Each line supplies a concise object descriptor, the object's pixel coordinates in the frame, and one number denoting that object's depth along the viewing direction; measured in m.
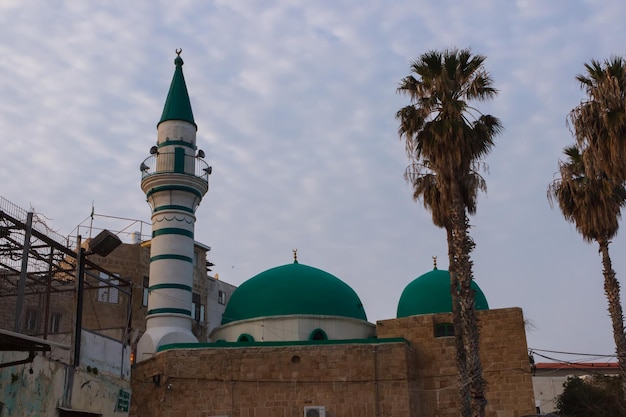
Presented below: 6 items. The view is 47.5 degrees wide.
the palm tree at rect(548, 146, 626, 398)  17.92
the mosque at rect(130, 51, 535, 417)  20.66
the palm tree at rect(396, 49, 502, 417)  15.33
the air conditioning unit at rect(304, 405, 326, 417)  20.45
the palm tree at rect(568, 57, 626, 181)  14.17
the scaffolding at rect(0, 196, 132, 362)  14.32
